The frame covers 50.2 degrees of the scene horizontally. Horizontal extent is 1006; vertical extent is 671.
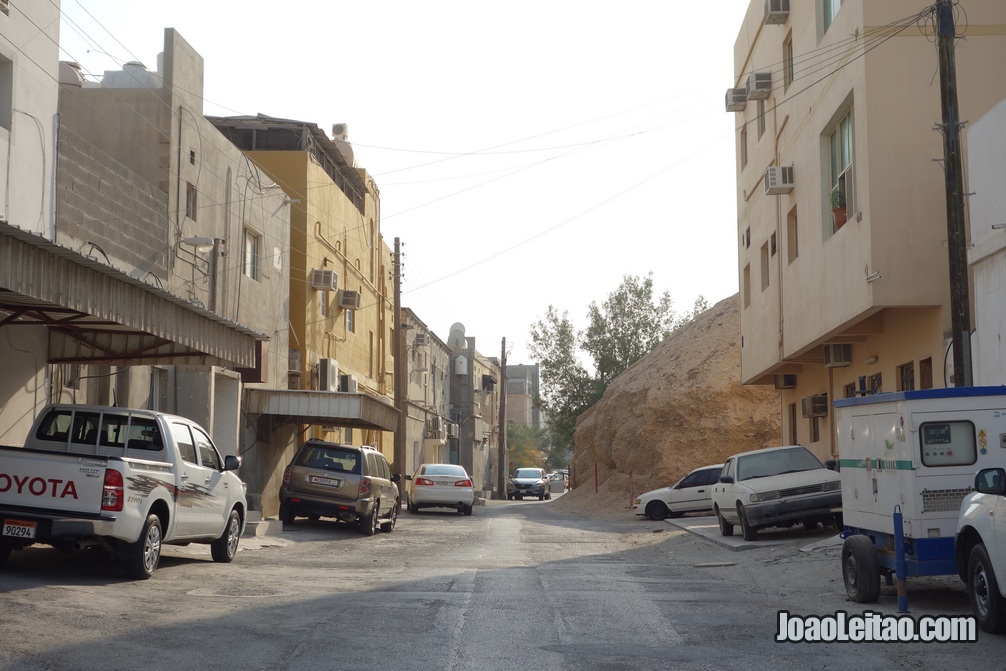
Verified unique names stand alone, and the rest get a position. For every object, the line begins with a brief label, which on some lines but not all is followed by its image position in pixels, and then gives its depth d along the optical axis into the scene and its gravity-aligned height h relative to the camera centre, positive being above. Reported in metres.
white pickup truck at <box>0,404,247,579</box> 11.49 -0.33
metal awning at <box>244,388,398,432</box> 26.50 +1.34
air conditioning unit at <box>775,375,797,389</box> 29.14 +2.03
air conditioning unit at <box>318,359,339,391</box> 32.03 +2.48
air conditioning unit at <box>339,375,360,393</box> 35.64 +2.47
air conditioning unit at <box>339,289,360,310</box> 34.81 +5.13
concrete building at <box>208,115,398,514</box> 26.96 +5.40
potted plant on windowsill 19.28 +4.46
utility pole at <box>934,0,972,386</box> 13.57 +3.28
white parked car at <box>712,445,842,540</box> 19.89 -0.64
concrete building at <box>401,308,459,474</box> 54.41 +3.45
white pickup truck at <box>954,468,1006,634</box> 8.62 -0.76
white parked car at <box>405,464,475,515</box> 33.44 -0.99
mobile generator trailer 10.30 -0.04
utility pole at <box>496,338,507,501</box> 60.91 +1.01
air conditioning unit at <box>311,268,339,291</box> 31.59 +5.26
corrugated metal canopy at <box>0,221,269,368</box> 11.07 +1.84
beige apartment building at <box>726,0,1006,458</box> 16.67 +4.76
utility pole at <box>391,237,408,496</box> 38.47 +3.71
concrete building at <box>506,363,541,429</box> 118.44 +7.06
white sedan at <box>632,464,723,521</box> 31.02 -1.17
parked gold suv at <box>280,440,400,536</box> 22.59 -0.59
